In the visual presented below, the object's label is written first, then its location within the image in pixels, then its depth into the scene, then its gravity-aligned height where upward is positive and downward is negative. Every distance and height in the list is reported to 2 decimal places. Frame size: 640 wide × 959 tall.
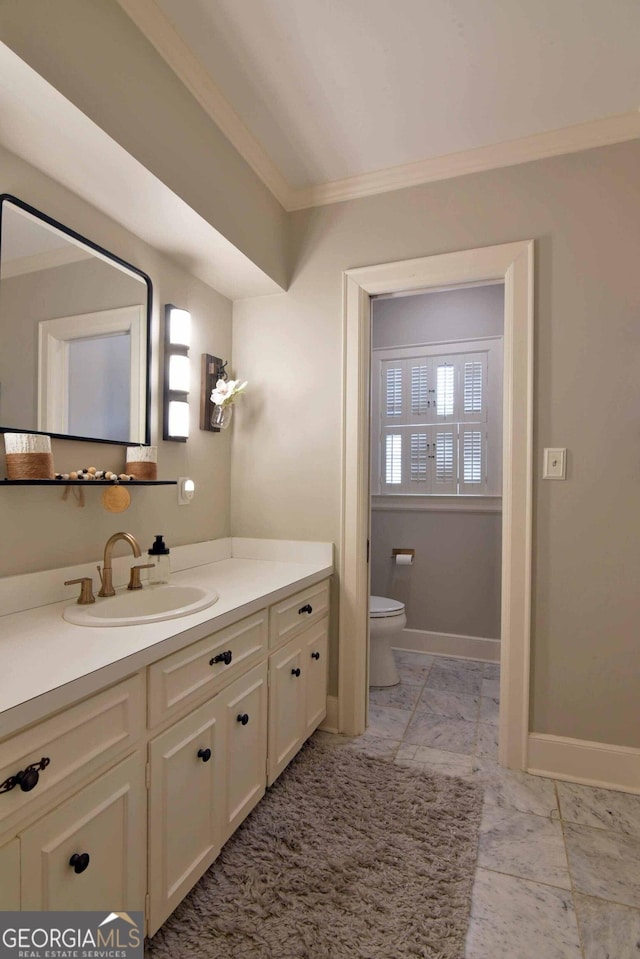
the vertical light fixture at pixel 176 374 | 2.06 +0.44
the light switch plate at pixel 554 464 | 2.01 +0.07
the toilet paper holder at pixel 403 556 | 3.40 -0.53
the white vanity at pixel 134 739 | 0.91 -0.63
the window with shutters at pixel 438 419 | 3.33 +0.43
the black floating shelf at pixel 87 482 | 1.36 -0.02
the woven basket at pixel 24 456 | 1.37 +0.06
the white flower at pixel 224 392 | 2.28 +0.40
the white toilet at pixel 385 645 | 2.87 -0.98
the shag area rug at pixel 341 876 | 1.27 -1.20
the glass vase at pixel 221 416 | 2.33 +0.29
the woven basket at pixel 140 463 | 1.83 +0.05
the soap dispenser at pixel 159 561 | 1.78 -0.30
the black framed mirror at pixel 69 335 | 1.43 +0.47
